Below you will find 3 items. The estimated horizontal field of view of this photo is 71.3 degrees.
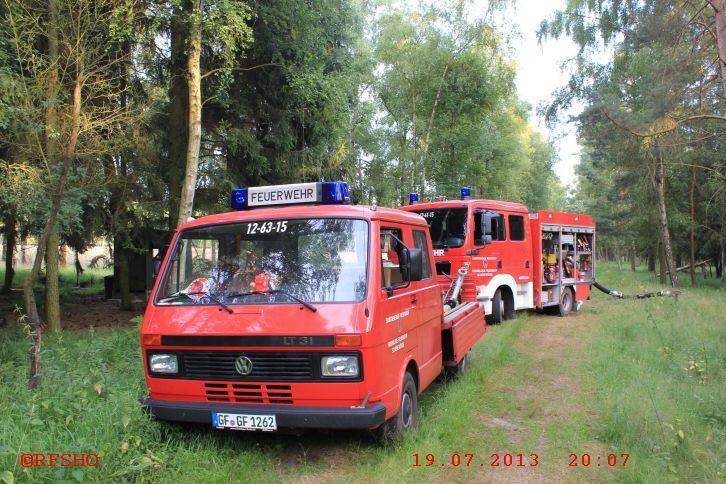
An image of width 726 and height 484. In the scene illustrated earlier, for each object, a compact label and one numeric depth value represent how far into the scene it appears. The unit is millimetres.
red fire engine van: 3980
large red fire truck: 10773
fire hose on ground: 16188
